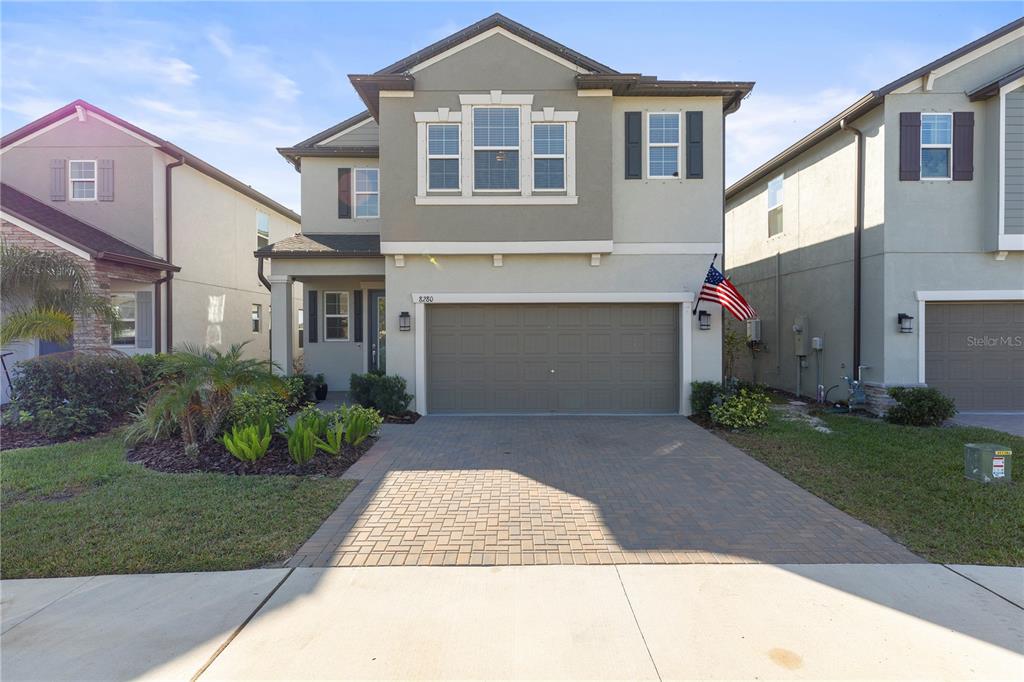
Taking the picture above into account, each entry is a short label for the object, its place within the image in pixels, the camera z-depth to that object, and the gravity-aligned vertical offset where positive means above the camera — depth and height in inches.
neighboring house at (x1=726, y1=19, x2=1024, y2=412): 425.4 +84.9
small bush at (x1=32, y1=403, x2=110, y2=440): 346.3 -57.1
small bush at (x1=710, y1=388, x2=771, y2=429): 388.8 -56.1
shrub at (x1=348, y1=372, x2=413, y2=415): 429.7 -47.0
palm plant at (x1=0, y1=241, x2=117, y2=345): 372.8 +29.4
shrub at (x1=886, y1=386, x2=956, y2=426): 393.7 -52.6
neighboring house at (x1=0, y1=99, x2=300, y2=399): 540.1 +132.9
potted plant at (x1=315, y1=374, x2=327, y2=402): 539.8 -55.0
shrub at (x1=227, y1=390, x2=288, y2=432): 315.4 -45.8
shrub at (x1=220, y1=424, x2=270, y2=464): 278.4 -57.1
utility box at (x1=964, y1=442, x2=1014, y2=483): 251.4 -59.3
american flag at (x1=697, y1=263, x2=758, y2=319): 409.8 +30.1
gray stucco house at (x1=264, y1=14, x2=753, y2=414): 435.5 +88.8
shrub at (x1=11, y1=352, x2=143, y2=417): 354.9 -33.6
